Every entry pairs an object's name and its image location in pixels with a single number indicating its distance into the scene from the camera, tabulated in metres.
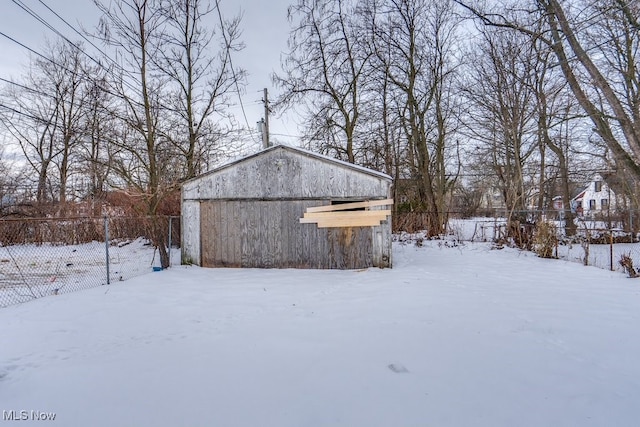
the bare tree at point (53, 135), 16.42
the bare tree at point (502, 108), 11.87
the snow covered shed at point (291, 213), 7.57
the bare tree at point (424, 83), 14.48
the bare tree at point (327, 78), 14.63
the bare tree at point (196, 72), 9.74
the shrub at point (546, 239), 8.86
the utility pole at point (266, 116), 13.78
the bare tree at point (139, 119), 8.08
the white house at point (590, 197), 36.28
